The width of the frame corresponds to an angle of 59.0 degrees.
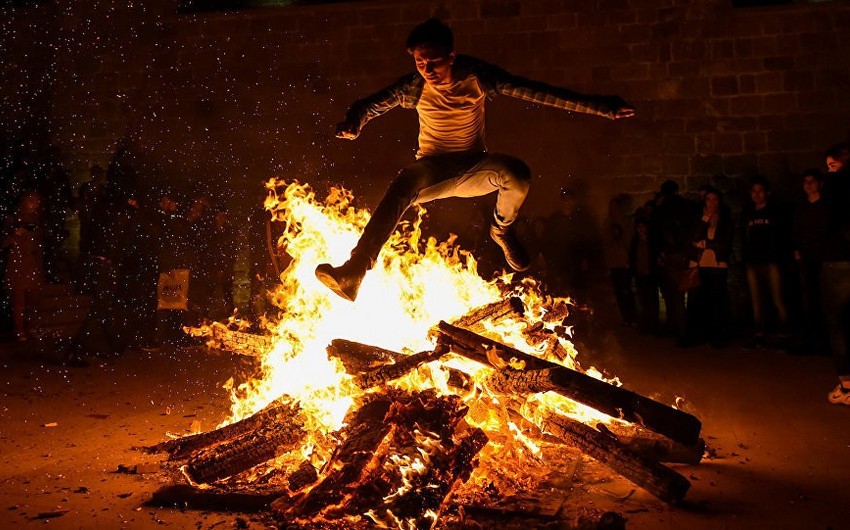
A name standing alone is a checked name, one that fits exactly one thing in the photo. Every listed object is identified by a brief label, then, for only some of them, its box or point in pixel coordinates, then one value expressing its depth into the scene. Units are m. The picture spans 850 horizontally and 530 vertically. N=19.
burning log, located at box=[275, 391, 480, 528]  4.01
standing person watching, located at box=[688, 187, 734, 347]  9.40
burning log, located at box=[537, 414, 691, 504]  4.29
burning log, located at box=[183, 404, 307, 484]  4.59
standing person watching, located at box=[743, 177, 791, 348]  9.01
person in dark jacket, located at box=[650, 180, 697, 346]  9.77
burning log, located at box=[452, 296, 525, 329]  5.64
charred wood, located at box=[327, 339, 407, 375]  5.22
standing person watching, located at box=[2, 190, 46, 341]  9.59
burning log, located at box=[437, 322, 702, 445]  4.57
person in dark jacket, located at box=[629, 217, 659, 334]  10.62
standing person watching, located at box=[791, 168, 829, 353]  7.50
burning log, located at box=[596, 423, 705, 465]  5.03
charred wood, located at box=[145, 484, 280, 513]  4.29
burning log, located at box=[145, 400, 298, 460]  5.02
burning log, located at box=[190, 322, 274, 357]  6.38
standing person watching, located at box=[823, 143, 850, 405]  6.11
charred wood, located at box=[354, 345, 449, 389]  4.99
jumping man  4.74
